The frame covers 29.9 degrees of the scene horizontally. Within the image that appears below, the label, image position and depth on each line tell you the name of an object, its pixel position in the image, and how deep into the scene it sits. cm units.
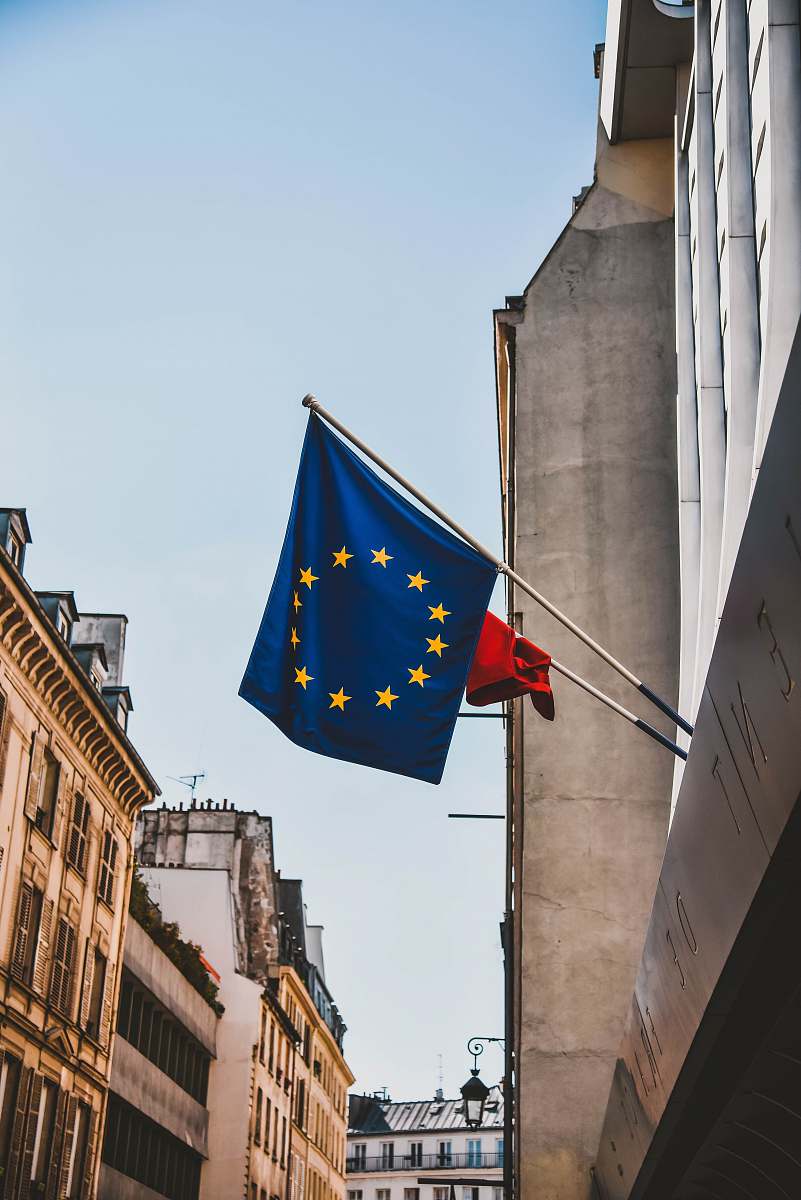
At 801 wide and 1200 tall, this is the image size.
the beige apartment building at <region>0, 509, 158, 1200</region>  3136
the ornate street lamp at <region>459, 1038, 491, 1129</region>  2764
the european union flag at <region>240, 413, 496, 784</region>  1026
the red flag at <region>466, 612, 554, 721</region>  1076
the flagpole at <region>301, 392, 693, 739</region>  930
